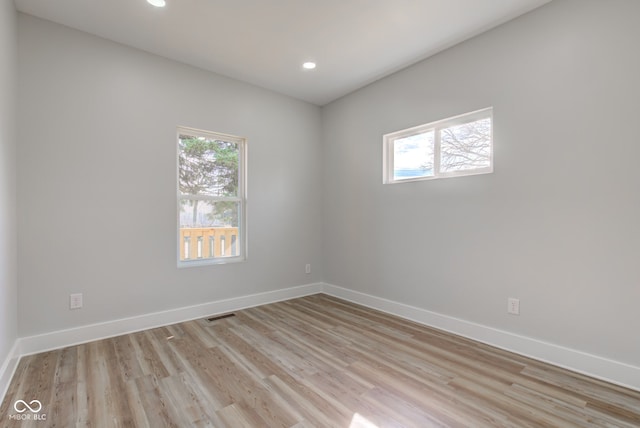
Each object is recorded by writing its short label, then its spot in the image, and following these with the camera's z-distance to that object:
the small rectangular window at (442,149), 2.78
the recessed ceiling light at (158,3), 2.33
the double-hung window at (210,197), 3.37
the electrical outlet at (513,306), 2.51
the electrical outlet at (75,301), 2.65
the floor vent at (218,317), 3.30
